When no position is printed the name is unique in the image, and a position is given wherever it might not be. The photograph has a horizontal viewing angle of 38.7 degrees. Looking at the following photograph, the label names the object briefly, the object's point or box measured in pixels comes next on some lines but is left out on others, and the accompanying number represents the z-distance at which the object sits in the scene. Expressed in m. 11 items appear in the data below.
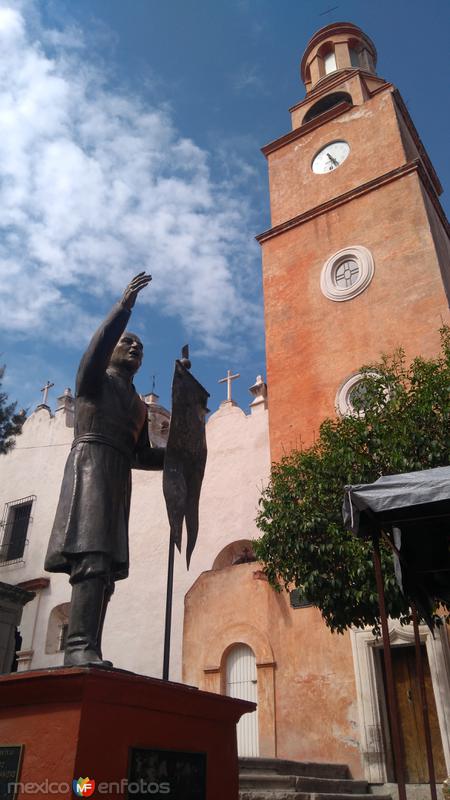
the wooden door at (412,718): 9.91
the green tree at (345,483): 8.46
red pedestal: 2.83
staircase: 7.27
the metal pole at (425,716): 4.74
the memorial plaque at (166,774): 3.02
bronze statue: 3.56
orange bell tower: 13.27
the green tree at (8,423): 11.55
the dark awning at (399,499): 4.39
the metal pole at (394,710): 3.93
